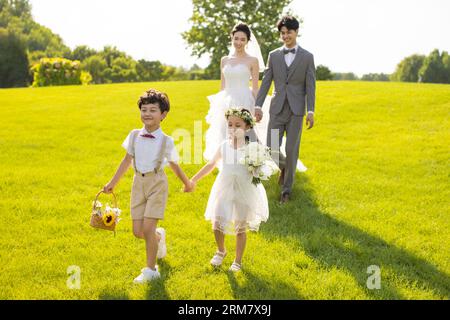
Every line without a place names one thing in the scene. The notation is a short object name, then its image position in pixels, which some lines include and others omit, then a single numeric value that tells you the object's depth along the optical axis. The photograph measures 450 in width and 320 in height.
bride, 8.92
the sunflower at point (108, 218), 5.70
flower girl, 5.75
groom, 8.18
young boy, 5.43
